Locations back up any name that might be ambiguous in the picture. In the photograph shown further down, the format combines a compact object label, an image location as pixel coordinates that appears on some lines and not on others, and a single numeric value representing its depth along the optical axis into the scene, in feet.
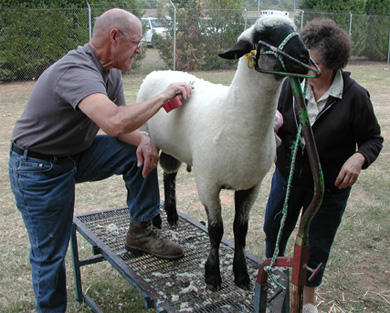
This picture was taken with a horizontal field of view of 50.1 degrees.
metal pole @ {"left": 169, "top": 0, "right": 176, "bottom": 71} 48.04
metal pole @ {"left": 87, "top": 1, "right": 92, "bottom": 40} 43.62
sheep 7.26
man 7.86
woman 8.87
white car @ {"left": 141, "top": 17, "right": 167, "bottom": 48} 53.28
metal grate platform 8.82
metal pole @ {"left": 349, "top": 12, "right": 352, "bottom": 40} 62.18
